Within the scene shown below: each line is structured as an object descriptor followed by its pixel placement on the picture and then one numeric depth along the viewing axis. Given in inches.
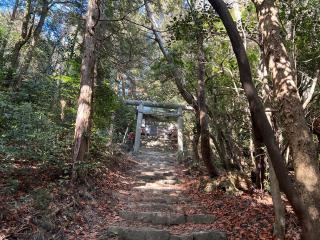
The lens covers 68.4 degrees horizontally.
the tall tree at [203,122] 249.9
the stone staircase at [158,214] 156.0
